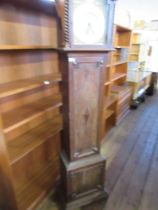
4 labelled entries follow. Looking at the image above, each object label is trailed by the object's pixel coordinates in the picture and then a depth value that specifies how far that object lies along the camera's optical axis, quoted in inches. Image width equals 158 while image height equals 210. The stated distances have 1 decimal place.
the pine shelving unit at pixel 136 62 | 159.5
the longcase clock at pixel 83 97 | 45.2
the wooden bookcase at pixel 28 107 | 51.4
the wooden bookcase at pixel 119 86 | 119.3
